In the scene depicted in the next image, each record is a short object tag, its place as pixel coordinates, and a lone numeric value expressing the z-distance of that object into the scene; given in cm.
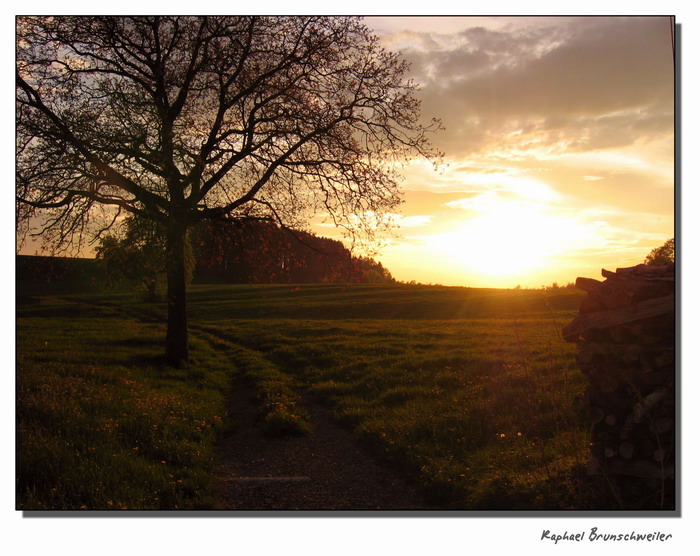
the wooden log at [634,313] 603
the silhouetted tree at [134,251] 1156
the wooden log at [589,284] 639
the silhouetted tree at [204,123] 1053
